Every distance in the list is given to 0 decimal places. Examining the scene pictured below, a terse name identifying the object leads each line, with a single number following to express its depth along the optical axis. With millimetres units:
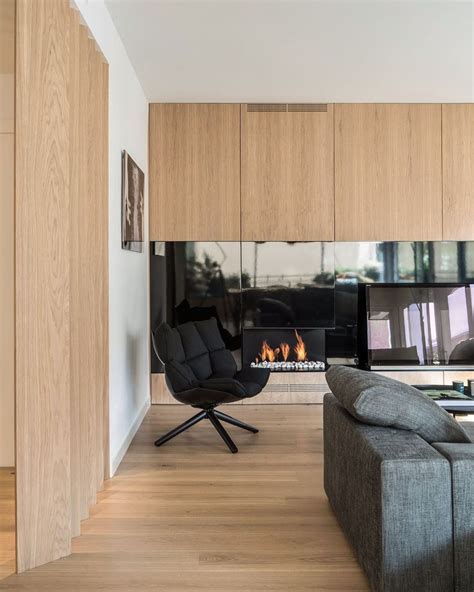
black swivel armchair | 4312
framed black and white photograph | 4430
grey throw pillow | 2469
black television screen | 5852
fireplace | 6160
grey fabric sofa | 2139
